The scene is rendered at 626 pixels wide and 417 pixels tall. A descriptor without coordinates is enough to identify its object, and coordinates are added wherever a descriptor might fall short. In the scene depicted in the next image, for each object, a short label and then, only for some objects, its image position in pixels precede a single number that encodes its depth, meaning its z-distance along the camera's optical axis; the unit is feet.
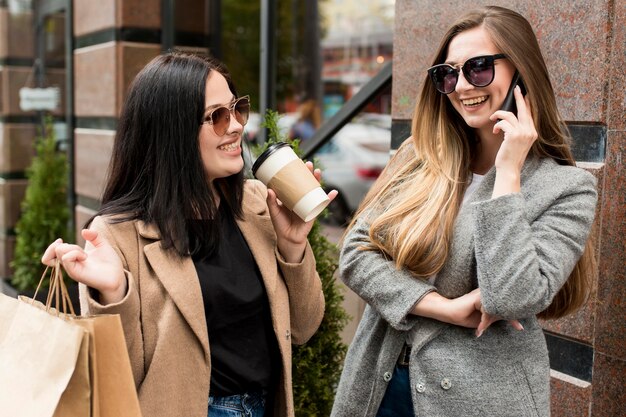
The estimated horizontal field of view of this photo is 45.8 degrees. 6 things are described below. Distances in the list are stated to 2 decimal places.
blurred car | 35.47
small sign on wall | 28.07
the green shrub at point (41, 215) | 25.40
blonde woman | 6.41
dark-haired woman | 6.90
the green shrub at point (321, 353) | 10.64
